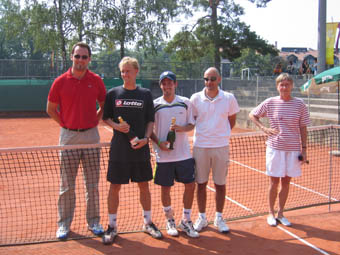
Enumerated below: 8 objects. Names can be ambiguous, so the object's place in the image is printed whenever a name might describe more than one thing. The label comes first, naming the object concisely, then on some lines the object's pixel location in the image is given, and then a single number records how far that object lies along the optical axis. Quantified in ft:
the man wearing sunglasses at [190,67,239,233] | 14.40
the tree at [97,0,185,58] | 92.32
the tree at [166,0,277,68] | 88.33
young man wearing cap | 13.96
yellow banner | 49.19
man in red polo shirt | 13.80
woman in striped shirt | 15.30
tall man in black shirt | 13.29
